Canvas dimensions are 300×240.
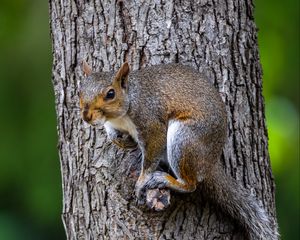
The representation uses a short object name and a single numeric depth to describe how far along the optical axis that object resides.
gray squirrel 7.96
